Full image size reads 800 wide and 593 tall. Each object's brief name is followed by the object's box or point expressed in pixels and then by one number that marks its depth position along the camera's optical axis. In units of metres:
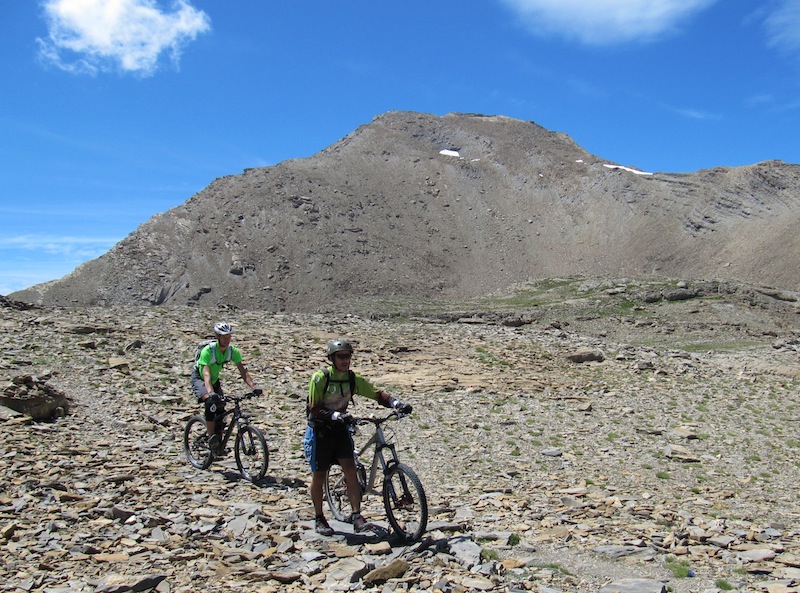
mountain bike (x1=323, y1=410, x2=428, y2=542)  7.90
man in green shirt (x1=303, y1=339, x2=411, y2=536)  8.23
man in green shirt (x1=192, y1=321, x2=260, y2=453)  11.30
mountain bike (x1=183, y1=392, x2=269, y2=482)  11.16
